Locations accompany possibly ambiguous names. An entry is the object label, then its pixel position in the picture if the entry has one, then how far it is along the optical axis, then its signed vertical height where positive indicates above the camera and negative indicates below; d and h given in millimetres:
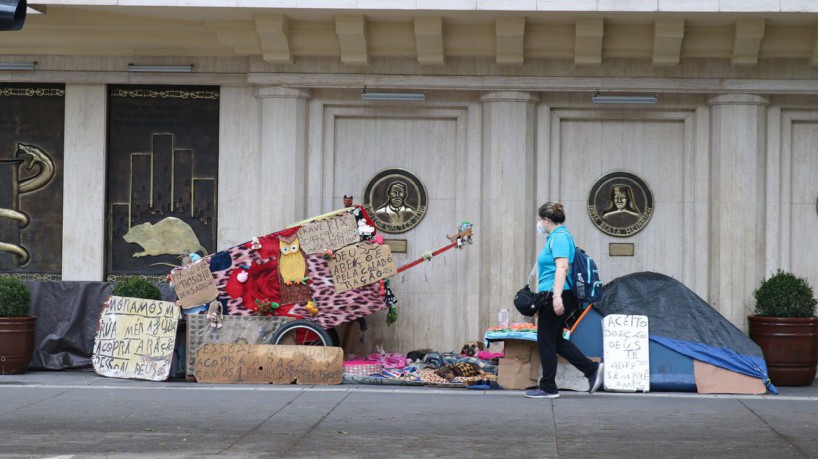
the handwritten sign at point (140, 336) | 13836 -1068
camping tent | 13047 -1014
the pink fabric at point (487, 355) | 14573 -1294
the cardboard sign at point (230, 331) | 13805 -999
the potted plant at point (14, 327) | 14031 -1009
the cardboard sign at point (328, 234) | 13930 +105
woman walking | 12227 -497
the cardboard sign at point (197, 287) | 13820 -508
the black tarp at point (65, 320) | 14664 -958
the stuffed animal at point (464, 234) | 14492 +135
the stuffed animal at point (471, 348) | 14836 -1239
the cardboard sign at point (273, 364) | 13539 -1329
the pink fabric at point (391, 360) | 14431 -1366
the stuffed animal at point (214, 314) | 13734 -811
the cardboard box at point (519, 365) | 13242 -1282
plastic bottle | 14164 -803
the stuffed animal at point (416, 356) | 14945 -1348
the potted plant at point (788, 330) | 13844 -898
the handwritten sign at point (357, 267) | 13859 -259
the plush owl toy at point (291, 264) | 13898 -237
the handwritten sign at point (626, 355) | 13062 -1138
